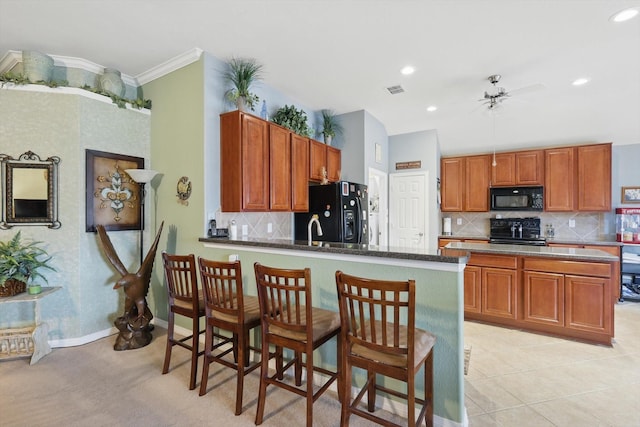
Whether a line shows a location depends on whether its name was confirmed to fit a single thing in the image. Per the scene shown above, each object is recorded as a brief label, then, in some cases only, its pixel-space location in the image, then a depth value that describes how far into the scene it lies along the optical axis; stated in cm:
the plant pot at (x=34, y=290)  271
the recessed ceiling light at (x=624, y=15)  221
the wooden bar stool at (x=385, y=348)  148
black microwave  523
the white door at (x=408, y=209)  538
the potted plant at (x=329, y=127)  450
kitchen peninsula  183
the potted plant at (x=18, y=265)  264
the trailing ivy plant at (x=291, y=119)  372
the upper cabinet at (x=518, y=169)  528
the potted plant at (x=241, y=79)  309
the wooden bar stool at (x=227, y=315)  201
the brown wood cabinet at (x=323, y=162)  404
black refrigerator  375
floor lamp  310
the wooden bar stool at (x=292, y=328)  177
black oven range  539
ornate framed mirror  283
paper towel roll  614
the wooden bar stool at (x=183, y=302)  227
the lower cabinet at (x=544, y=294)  303
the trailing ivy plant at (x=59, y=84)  278
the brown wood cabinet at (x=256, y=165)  300
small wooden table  264
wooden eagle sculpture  294
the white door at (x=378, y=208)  500
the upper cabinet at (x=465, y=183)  572
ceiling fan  330
